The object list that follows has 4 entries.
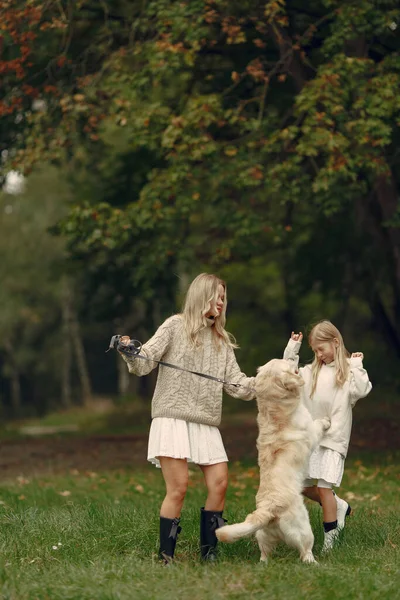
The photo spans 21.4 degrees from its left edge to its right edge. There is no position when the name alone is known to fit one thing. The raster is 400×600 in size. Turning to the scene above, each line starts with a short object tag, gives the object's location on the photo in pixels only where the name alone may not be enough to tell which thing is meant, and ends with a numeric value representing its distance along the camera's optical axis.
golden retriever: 6.85
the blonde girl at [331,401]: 7.73
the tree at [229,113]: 13.29
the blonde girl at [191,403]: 7.15
